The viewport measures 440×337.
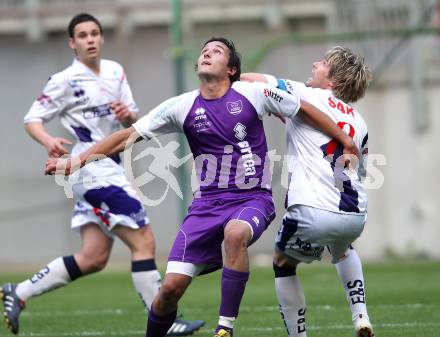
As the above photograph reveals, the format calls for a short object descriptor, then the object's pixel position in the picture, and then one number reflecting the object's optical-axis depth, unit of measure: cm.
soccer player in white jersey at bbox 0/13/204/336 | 1587
